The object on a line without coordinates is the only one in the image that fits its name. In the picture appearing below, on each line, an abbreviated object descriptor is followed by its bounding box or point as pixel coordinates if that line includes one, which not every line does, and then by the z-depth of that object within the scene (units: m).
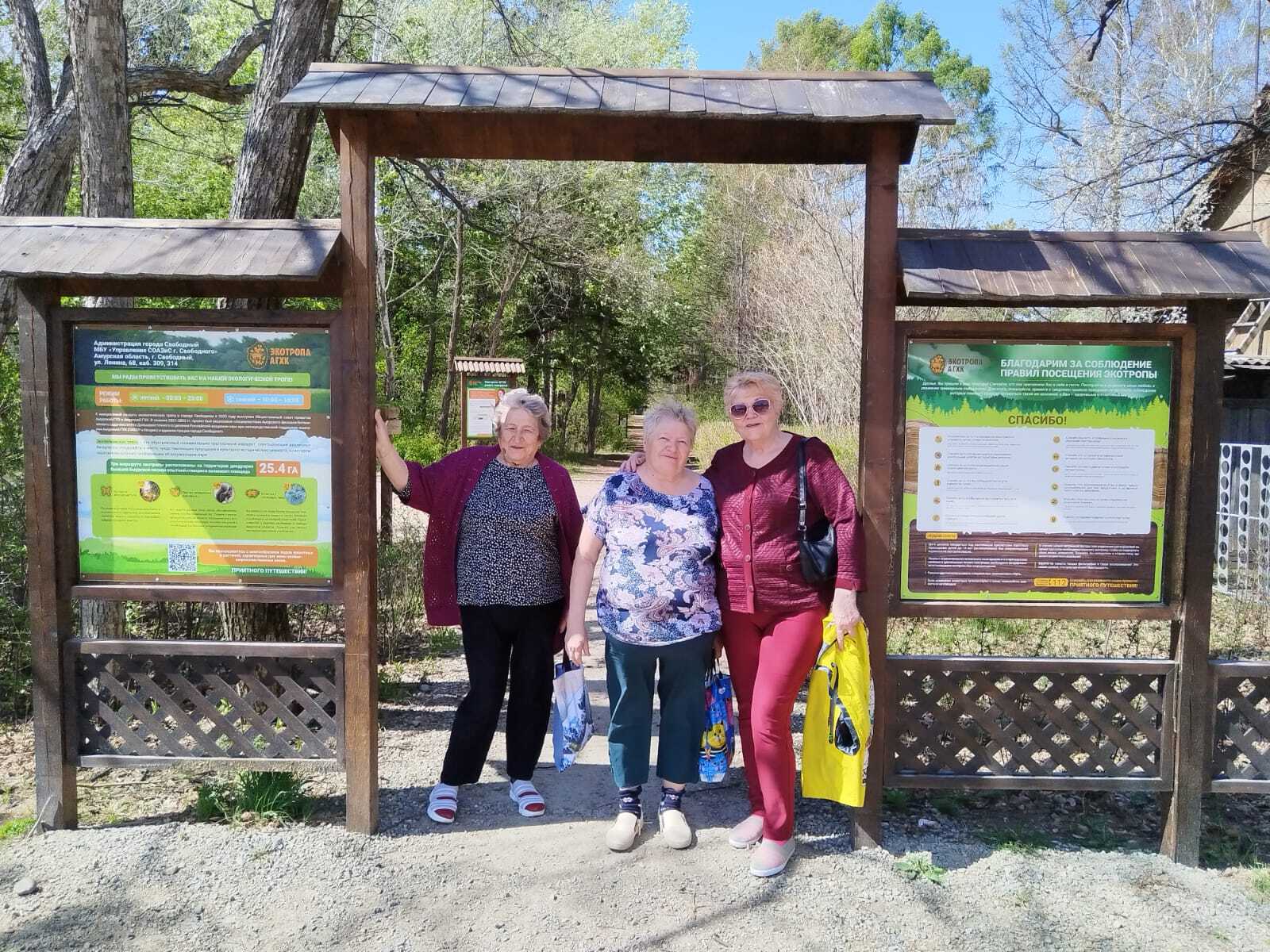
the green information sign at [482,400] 13.83
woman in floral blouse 3.60
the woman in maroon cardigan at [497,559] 3.88
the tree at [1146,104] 8.90
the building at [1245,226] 8.09
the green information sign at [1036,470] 3.72
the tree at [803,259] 16.73
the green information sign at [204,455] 3.76
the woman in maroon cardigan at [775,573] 3.56
